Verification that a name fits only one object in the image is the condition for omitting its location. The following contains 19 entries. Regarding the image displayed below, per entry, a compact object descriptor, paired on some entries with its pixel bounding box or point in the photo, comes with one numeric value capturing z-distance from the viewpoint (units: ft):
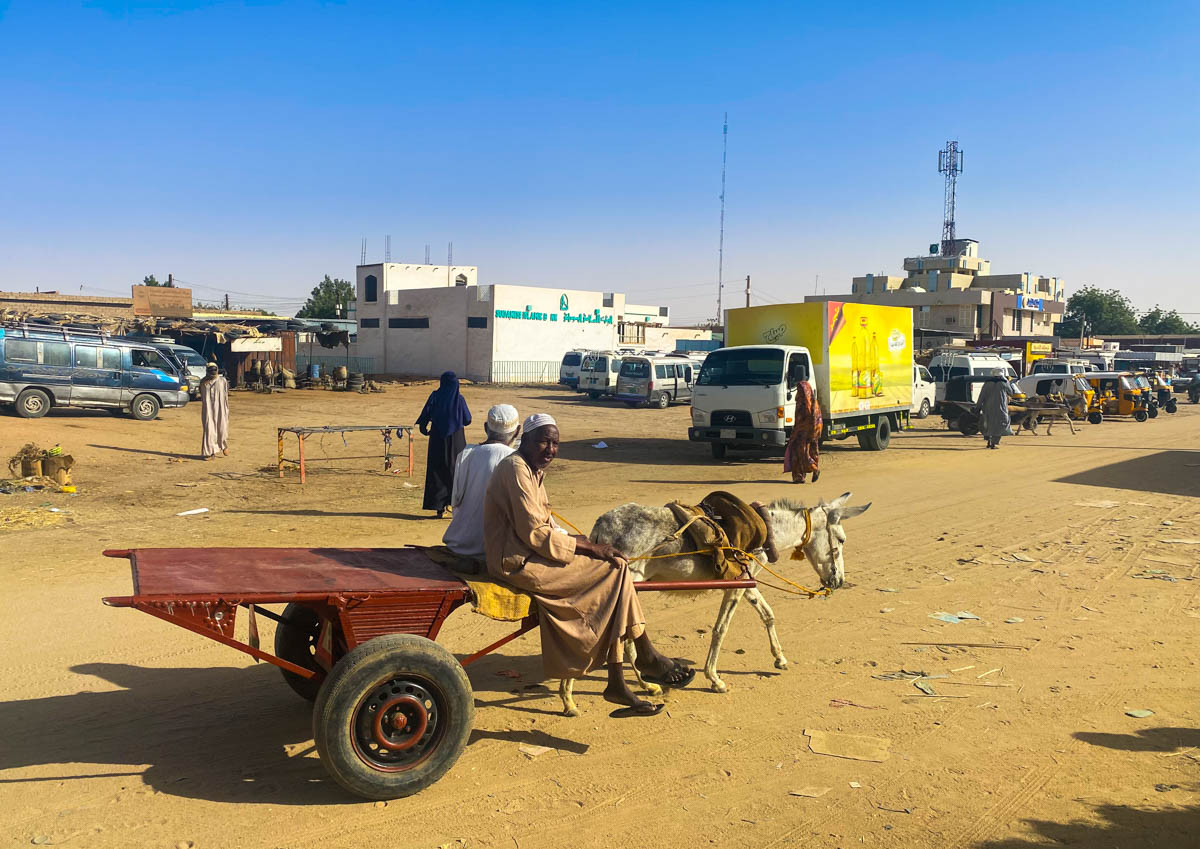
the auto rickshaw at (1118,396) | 100.37
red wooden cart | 13.23
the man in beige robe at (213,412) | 53.88
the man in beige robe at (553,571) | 15.43
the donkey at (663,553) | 18.78
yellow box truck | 55.83
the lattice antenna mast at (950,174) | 309.83
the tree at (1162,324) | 356.79
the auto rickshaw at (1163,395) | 115.24
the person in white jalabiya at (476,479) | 17.35
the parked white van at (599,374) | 112.98
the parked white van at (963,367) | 100.01
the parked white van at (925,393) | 89.07
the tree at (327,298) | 273.75
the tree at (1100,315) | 326.65
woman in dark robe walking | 37.17
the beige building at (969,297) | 207.21
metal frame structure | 44.91
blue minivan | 68.85
